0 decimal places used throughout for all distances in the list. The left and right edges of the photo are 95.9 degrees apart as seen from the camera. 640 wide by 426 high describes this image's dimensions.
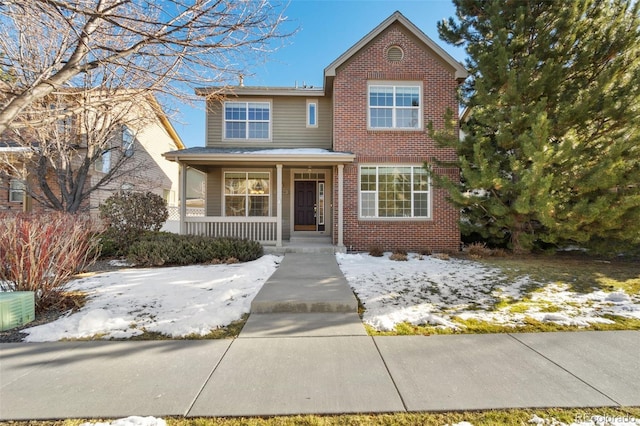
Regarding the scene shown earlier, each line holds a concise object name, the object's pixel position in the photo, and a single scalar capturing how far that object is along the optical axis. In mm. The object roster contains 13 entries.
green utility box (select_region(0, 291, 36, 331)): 3895
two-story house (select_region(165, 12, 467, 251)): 10203
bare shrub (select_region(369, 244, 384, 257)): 9484
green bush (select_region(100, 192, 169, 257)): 8938
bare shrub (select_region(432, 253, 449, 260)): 8813
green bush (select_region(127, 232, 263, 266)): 7988
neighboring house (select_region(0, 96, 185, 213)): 10281
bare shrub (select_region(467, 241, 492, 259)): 9039
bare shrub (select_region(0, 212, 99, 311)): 4473
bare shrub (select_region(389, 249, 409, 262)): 8620
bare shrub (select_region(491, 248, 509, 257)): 9062
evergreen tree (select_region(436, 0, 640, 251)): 7293
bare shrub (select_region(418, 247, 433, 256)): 9709
